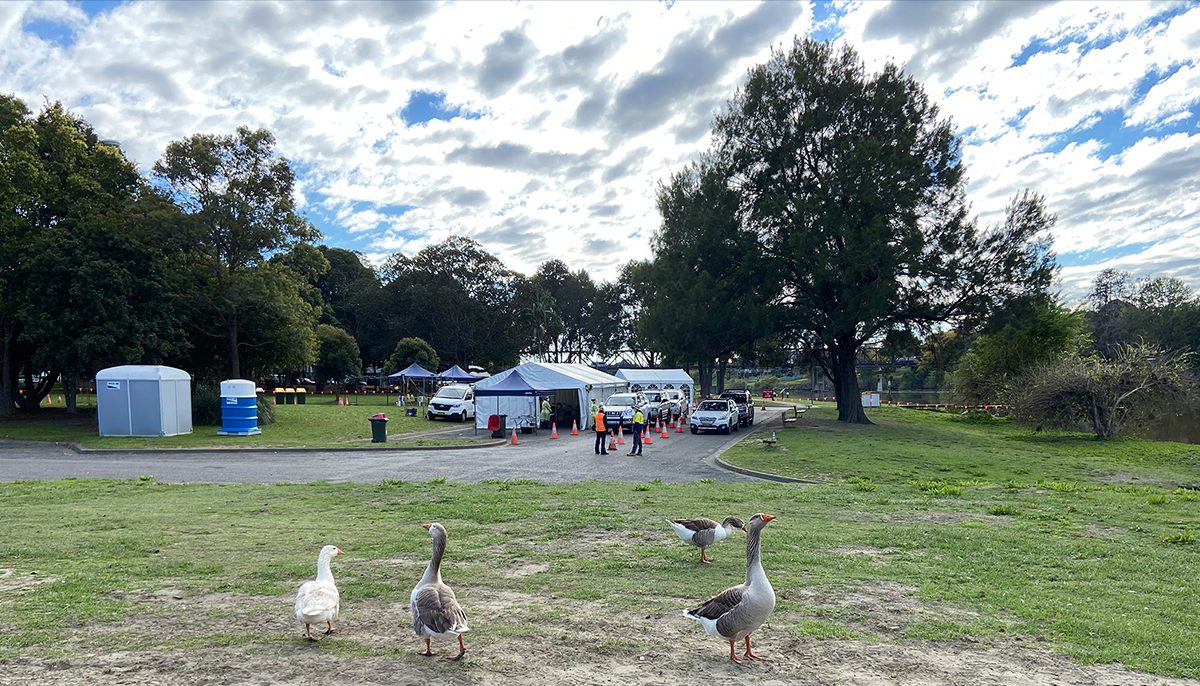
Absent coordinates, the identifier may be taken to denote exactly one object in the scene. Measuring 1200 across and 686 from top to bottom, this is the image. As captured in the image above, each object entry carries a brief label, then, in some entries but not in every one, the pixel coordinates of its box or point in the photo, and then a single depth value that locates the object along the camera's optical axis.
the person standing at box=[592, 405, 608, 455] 22.11
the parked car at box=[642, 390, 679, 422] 35.06
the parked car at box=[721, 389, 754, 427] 35.56
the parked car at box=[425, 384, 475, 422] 37.69
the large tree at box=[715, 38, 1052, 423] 33.75
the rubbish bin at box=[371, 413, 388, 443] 25.58
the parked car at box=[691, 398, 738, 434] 30.98
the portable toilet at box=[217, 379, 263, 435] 27.45
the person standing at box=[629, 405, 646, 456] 22.09
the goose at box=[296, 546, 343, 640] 5.36
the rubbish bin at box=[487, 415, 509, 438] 28.80
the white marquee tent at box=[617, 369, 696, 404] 48.71
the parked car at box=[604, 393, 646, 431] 31.23
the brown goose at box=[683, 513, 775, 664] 5.10
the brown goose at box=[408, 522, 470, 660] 5.05
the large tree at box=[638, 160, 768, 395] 36.62
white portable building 26.19
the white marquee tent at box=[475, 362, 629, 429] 31.36
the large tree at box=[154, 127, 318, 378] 33.59
